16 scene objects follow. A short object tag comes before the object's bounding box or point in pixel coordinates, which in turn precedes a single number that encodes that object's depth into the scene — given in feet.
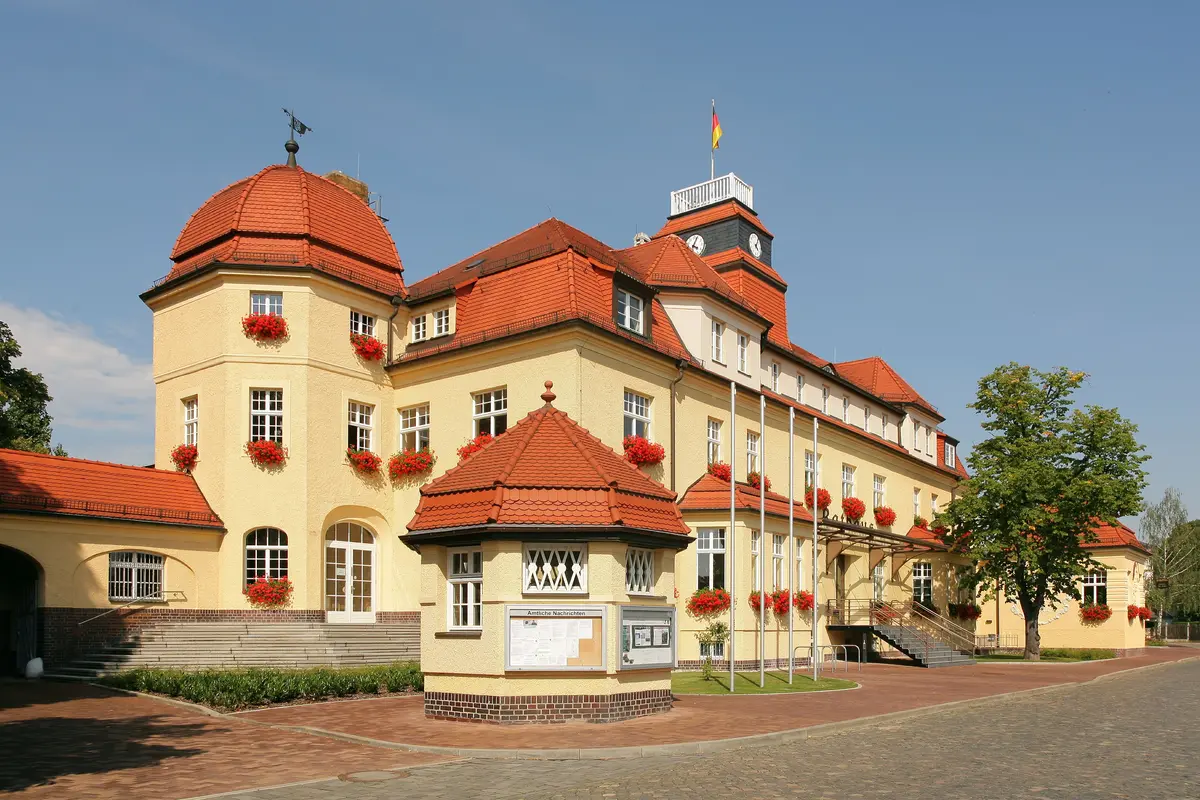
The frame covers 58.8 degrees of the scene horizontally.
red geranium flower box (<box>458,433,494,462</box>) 88.28
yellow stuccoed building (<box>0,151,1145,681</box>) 85.92
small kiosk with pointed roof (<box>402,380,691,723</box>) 53.83
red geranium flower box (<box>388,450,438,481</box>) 97.04
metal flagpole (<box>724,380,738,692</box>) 72.12
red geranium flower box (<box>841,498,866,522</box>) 125.18
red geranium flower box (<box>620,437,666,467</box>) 89.71
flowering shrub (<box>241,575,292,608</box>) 88.79
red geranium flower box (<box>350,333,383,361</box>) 98.32
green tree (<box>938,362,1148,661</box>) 124.77
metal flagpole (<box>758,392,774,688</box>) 73.57
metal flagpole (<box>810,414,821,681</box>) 78.07
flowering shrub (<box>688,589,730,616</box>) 91.30
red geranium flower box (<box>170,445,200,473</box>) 95.45
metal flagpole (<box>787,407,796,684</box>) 74.95
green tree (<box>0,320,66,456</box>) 111.24
